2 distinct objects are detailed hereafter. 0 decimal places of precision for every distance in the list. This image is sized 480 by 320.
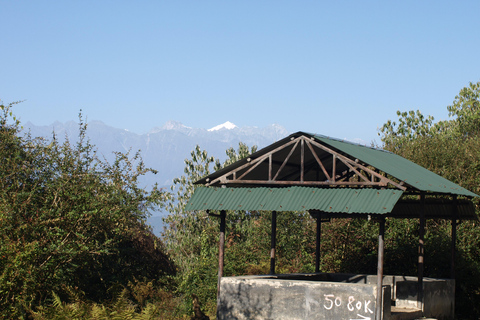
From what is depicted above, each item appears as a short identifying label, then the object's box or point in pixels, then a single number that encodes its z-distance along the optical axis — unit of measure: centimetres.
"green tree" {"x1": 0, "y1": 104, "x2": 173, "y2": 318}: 1590
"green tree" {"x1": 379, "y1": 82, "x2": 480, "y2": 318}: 2169
